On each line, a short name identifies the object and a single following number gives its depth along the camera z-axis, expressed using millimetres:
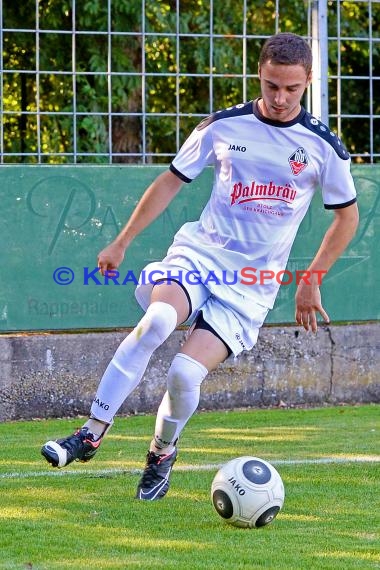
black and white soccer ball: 10906
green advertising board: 20172
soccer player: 11656
